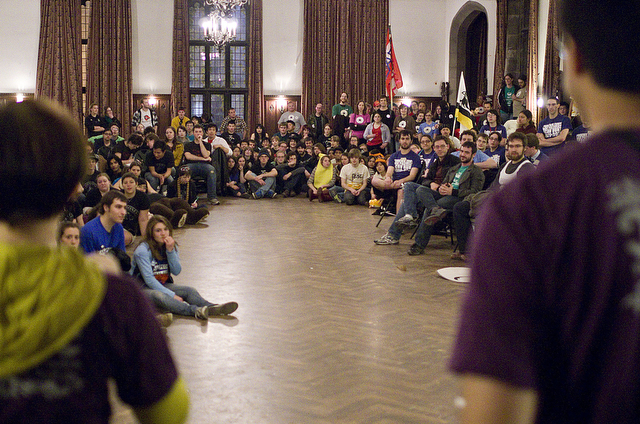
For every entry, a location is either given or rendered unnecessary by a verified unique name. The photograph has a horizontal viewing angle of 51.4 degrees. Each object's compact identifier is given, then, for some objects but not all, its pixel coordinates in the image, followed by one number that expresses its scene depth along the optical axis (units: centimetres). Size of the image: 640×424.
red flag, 1466
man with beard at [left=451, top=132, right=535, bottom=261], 642
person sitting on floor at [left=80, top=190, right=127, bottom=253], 501
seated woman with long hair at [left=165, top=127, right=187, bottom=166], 1152
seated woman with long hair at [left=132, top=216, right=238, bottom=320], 470
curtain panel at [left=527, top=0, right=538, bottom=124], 1238
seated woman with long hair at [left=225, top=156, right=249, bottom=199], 1291
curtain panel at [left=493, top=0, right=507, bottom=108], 1473
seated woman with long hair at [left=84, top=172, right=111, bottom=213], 768
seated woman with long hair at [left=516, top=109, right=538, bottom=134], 927
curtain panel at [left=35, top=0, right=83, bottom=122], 1766
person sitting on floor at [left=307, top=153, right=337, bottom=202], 1241
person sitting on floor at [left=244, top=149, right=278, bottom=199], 1294
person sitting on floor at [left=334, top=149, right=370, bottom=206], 1174
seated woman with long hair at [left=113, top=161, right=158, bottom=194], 866
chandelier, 1476
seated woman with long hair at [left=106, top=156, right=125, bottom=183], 916
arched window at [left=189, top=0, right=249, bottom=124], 1848
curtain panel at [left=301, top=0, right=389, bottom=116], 1822
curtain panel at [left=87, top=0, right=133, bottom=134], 1764
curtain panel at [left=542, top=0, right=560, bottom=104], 1167
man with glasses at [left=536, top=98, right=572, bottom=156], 905
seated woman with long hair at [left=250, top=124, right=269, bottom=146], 1633
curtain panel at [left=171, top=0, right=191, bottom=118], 1798
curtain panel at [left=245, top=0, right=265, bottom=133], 1822
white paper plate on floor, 590
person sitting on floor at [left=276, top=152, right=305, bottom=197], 1338
